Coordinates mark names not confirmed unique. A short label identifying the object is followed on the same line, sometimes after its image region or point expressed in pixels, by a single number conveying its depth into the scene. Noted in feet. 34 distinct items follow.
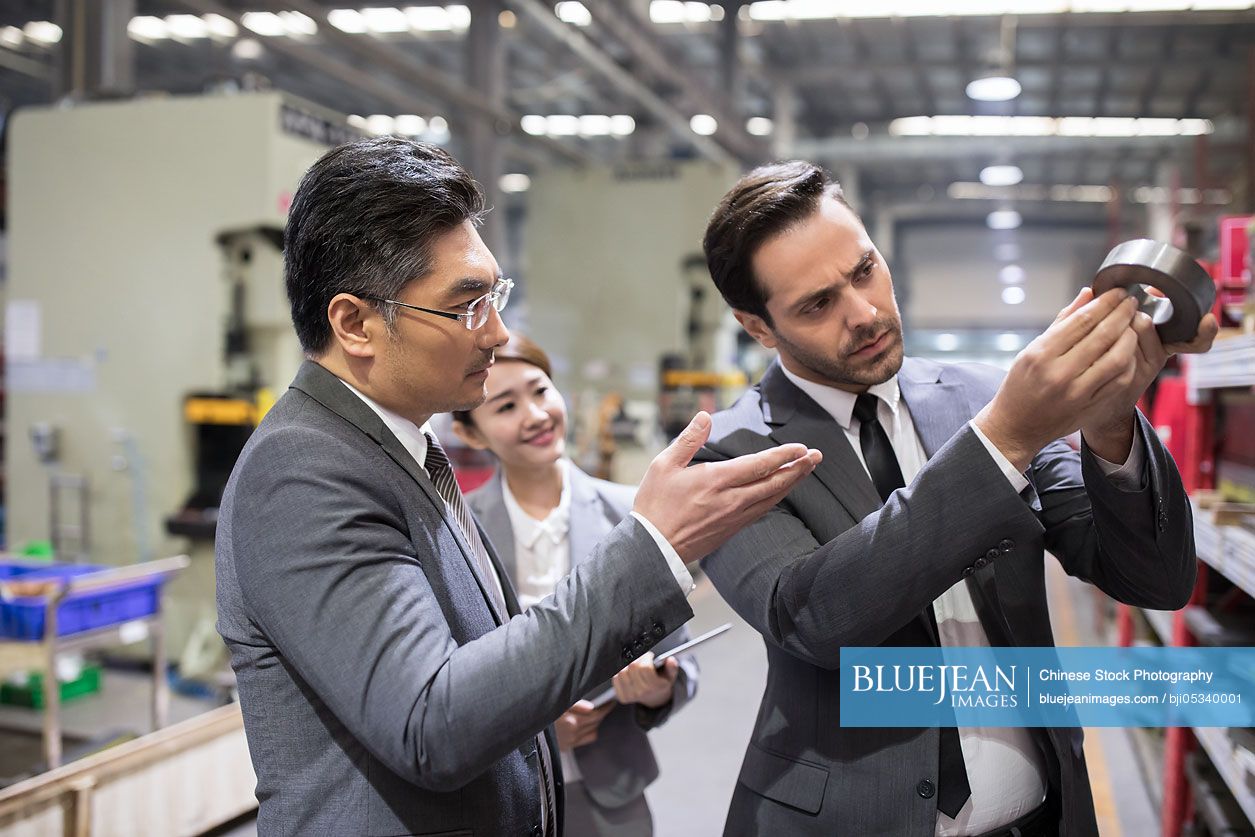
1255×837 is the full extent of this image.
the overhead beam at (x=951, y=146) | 36.76
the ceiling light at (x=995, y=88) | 24.40
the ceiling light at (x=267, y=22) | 26.68
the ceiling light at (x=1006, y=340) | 46.35
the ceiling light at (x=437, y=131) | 33.33
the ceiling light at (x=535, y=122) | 34.94
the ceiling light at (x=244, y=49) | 21.06
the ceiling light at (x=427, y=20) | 26.73
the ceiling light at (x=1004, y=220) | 51.60
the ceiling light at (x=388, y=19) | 26.81
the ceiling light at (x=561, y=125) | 36.50
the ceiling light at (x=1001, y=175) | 41.33
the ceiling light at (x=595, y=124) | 36.19
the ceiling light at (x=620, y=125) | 35.27
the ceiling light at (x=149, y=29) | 28.40
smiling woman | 6.29
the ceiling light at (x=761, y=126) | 39.63
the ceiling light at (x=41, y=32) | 28.35
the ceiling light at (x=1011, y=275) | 51.02
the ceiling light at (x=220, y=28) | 27.01
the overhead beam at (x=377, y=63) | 13.97
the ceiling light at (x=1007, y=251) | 51.55
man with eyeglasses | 3.00
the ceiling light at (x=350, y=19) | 26.55
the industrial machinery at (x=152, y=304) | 13.56
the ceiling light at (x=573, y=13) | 20.27
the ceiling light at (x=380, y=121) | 37.86
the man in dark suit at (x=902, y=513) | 3.19
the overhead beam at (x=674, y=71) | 19.47
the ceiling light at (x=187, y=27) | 28.07
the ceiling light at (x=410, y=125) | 36.32
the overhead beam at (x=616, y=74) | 18.24
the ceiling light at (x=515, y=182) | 45.96
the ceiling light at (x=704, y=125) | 30.94
